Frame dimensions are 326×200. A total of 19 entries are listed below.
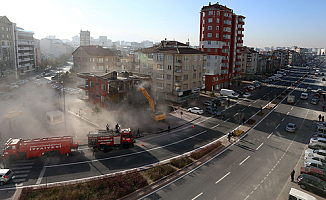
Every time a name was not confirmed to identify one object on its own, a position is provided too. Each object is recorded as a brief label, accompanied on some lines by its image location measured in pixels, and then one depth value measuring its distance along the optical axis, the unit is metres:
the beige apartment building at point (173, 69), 55.88
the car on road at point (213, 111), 45.70
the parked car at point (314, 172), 22.45
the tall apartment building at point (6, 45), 84.00
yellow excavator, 41.50
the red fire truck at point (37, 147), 25.86
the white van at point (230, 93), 62.94
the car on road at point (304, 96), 63.07
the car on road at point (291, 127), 37.18
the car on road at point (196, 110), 46.85
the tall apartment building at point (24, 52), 94.96
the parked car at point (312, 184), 20.90
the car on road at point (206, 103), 52.76
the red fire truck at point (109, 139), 28.52
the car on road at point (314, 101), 57.03
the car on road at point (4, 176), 21.45
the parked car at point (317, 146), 30.27
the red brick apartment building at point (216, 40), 68.69
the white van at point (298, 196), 18.67
